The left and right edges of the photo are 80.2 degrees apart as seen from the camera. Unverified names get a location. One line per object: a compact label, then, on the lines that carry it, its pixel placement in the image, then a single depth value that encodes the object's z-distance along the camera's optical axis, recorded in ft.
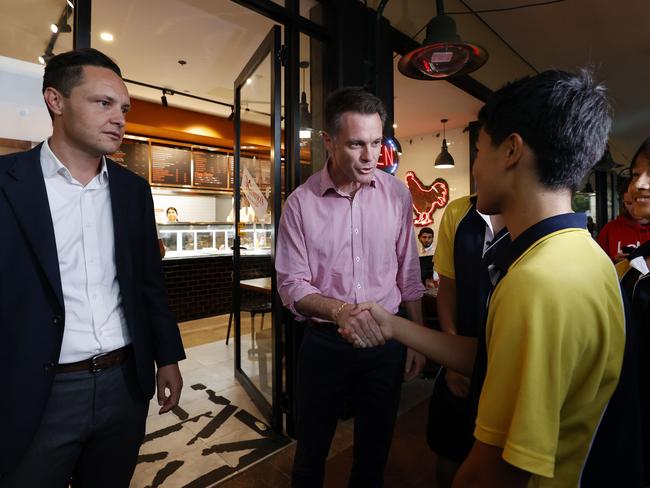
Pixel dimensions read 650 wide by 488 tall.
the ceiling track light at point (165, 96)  18.19
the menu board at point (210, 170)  23.53
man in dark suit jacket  3.66
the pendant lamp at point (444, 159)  21.04
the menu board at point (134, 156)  20.74
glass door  8.65
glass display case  19.92
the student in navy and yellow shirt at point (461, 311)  4.84
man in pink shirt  5.42
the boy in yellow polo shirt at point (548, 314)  2.25
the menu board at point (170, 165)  21.95
